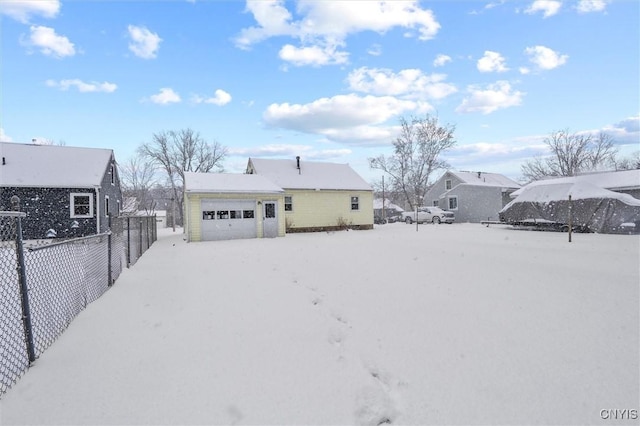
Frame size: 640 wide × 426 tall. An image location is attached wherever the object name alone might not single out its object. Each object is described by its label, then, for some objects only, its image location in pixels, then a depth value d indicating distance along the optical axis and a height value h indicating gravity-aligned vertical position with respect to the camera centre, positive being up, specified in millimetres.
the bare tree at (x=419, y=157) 35344 +6343
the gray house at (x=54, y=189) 16156 +1642
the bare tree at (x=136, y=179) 48406 +6090
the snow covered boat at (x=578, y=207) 16047 +151
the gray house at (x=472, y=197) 31234 +1464
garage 16578 +512
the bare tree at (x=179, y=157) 42062 +8081
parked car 28781 -275
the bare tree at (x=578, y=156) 41531 +6897
